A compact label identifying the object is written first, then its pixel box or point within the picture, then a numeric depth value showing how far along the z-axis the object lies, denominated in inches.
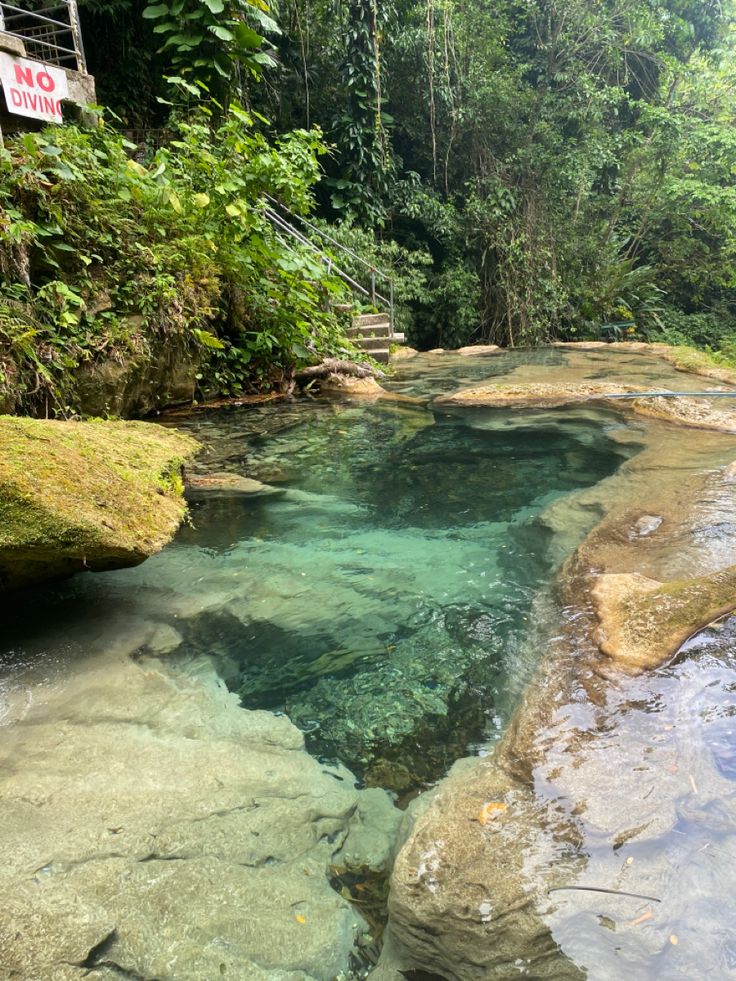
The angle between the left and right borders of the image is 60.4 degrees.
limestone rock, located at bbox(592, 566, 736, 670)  110.8
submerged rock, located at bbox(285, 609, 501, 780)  95.7
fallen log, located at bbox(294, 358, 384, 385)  318.0
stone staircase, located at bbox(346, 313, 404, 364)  417.4
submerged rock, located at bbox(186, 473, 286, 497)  192.5
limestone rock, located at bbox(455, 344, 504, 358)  530.3
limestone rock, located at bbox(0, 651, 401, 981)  61.5
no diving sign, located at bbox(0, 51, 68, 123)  207.9
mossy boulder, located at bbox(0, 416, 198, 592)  94.3
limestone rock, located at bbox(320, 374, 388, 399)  331.6
